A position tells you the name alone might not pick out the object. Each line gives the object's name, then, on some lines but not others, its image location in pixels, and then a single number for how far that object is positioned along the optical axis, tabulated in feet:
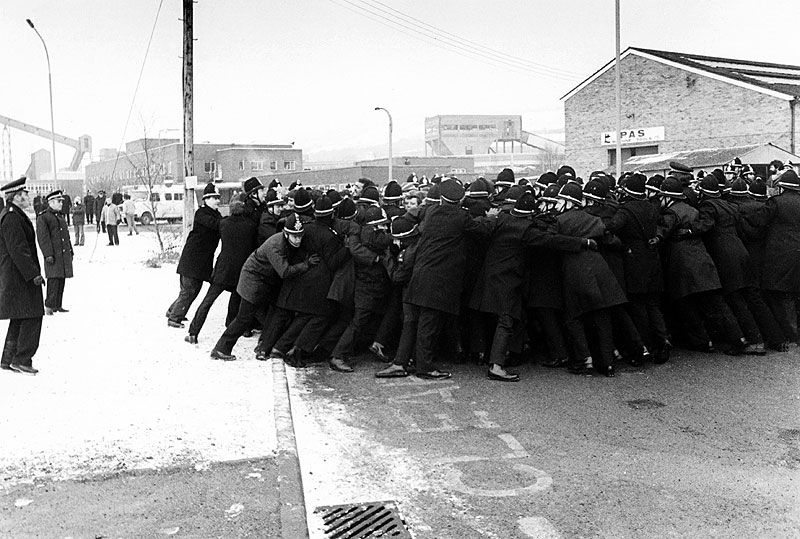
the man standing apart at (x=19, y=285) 26.89
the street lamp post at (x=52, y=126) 128.57
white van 151.23
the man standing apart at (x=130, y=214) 113.57
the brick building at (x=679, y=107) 108.68
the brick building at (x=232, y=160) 253.44
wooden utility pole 55.11
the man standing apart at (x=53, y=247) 38.75
